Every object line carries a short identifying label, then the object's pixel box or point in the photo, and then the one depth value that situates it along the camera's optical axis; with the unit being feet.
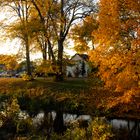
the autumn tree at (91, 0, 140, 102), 35.56
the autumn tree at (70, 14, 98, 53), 68.11
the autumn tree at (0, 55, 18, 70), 72.26
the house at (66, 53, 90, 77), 110.74
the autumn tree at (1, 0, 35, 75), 68.30
